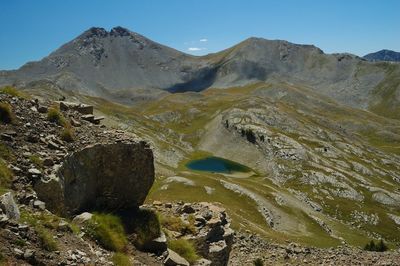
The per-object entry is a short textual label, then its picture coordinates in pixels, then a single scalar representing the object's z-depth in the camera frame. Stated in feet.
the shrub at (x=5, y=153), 64.34
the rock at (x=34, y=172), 64.18
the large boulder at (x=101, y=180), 66.83
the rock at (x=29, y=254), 48.52
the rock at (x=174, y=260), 74.23
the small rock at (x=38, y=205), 60.64
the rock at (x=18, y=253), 47.82
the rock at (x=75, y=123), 80.62
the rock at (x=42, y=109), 78.69
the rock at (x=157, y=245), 75.34
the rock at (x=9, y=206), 52.40
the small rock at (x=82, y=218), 67.82
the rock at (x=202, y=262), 80.53
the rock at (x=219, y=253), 89.81
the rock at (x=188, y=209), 100.89
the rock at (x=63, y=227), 58.80
